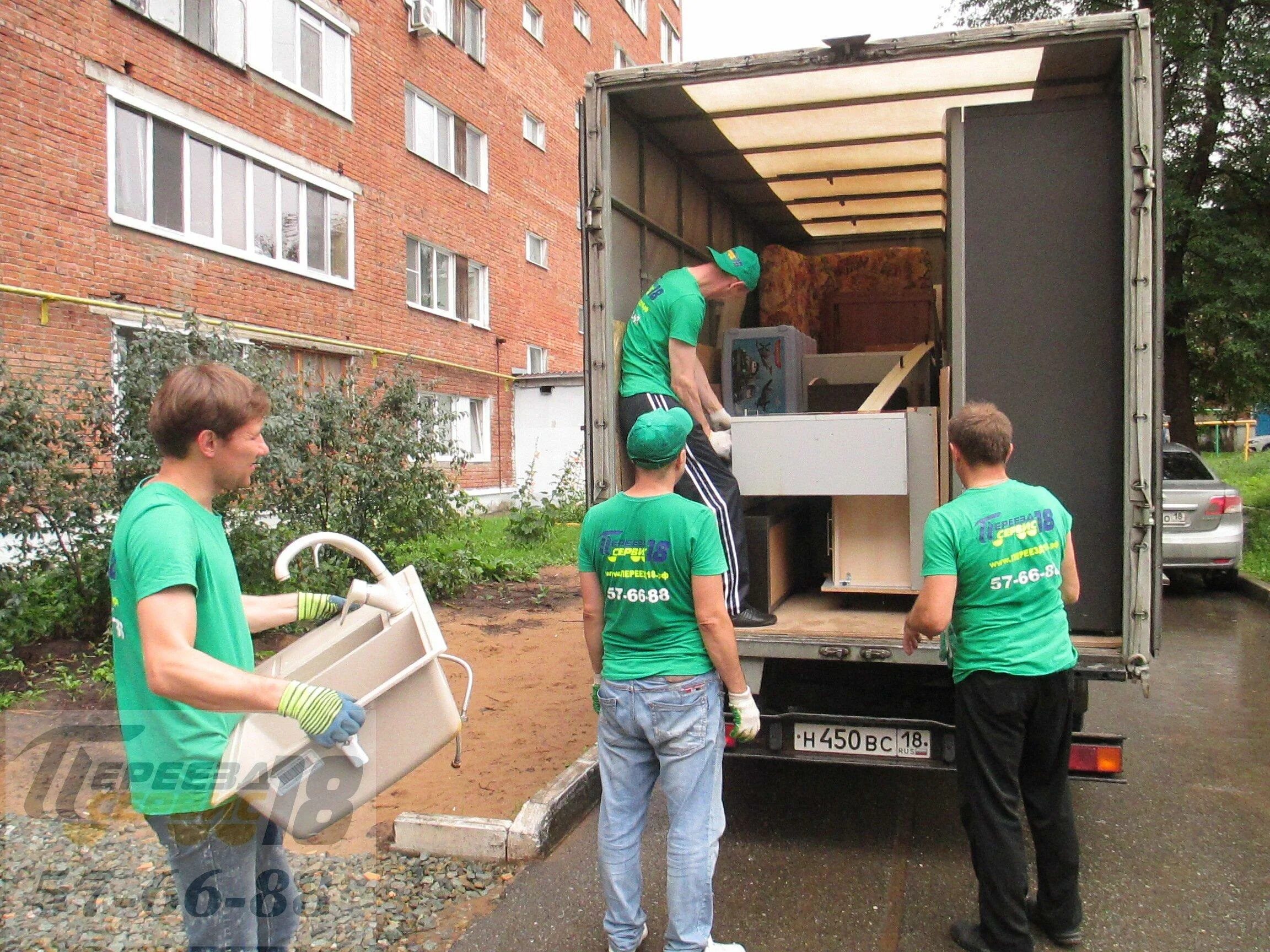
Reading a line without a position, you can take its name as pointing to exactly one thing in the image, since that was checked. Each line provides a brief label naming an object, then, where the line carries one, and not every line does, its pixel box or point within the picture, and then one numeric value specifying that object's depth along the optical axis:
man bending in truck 4.40
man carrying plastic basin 1.91
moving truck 3.76
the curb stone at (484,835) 3.99
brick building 10.97
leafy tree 13.29
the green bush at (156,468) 5.97
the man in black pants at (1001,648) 3.10
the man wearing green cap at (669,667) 2.93
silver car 9.89
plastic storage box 5.83
